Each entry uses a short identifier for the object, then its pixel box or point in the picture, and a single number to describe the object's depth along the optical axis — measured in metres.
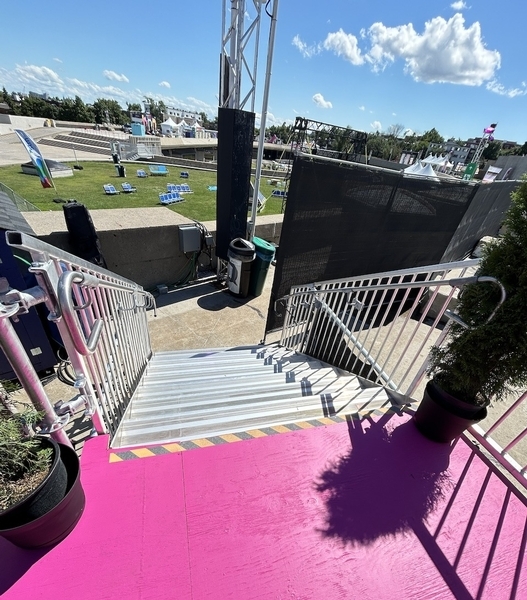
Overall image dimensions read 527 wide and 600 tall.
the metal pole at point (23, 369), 1.12
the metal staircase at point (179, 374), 1.31
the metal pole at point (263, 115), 5.27
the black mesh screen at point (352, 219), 4.32
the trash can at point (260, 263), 6.59
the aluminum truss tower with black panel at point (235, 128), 5.33
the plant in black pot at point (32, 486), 1.10
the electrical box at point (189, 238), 6.50
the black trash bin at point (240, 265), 6.34
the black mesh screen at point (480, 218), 7.74
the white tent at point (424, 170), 13.59
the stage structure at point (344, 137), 9.41
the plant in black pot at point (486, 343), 1.62
